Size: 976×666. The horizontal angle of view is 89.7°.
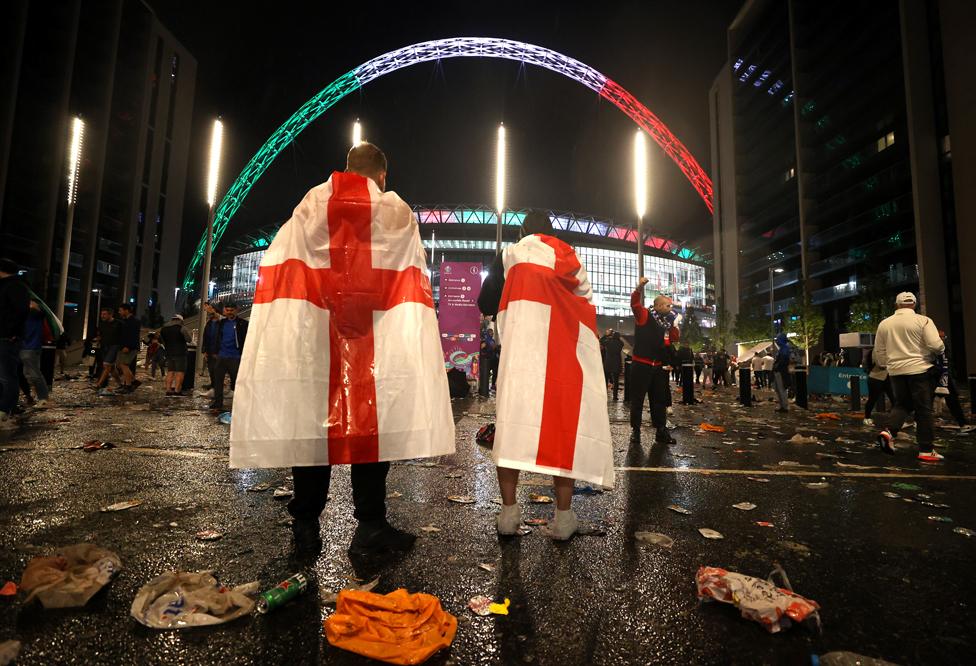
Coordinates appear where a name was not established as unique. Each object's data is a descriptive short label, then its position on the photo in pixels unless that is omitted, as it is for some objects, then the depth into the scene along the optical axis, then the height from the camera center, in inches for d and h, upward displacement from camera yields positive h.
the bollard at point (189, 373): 487.5 -5.6
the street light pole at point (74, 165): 666.2 +271.0
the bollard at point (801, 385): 475.0 -5.4
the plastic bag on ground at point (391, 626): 57.2 -31.8
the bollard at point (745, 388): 498.0 -9.5
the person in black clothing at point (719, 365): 893.8 +23.4
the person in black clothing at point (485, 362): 546.6 +13.0
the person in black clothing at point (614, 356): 570.9 +23.2
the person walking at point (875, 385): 322.1 -2.5
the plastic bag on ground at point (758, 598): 65.7 -31.0
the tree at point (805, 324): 1835.6 +209.3
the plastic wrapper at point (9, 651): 55.0 -32.7
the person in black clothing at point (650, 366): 253.6 +5.7
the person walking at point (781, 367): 438.6 +11.4
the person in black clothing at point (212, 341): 338.6 +18.8
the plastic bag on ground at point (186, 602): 64.2 -31.9
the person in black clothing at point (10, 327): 219.0 +16.9
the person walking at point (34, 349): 289.0 +8.9
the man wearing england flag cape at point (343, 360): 87.0 +1.9
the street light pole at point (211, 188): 598.5 +236.3
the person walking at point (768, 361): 615.3 +22.5
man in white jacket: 214.8 +7.2
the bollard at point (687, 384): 522.9 -7.3
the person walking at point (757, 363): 705.6 +23.0
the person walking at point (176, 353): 426.2 +12.6
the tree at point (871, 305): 1521.9 +242.2
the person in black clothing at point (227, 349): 328.5 +13.0
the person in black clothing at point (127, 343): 435.8 +20.7
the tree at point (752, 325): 2335.1 +259.1
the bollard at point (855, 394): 458.3 -12.5
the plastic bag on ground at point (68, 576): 67.4 -30.7
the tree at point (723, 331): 2397.9 +238.5
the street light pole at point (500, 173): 555.6 +231.6
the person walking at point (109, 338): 432.5 +24.5
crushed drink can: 67.9 -31.7
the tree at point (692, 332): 2935.5 +278.6
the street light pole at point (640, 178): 358.6 +147.7
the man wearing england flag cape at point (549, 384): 99.8 -2.0
